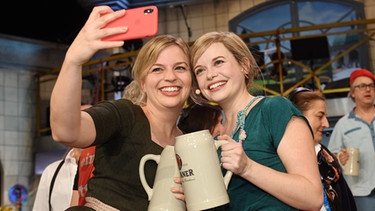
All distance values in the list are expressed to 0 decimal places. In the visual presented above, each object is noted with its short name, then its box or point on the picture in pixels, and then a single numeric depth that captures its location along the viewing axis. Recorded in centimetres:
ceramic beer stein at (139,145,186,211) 109
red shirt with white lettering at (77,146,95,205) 173
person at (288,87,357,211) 205
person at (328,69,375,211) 307
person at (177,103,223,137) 173
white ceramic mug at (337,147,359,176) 267
